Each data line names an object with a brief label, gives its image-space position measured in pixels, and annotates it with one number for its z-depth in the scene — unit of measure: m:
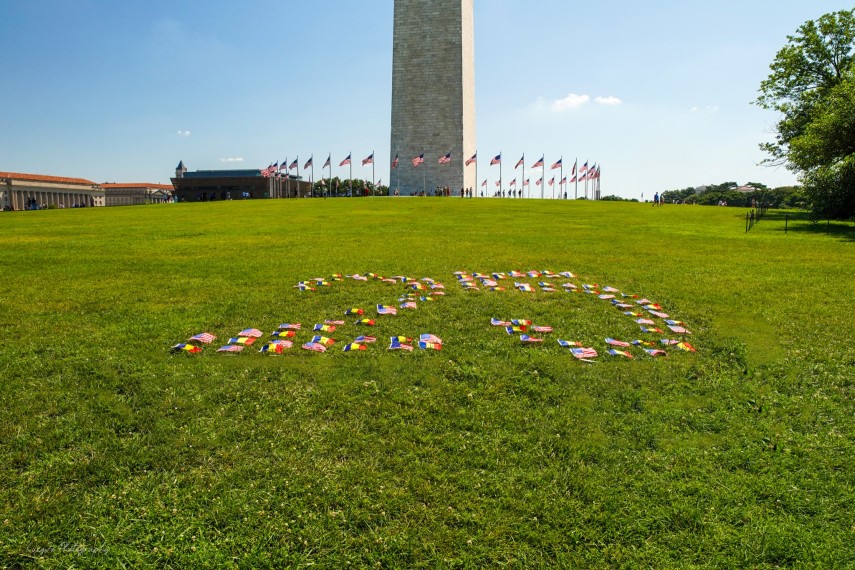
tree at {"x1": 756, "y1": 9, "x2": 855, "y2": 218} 25.84
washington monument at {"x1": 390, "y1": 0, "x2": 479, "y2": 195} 70.31
